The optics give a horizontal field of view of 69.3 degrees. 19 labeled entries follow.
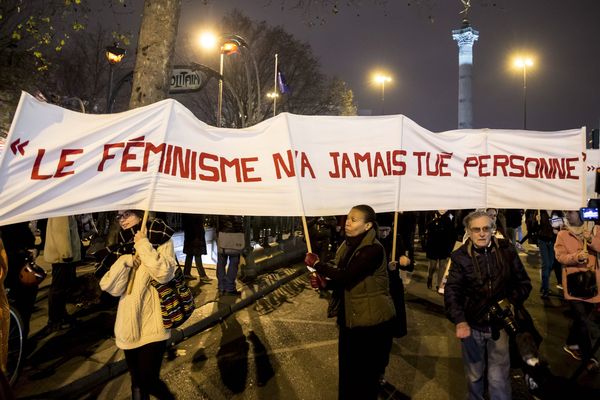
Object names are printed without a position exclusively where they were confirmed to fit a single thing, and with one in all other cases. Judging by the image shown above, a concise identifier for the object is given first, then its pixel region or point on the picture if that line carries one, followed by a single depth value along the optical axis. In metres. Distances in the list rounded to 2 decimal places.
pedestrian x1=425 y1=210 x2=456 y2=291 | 8.57
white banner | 3.04
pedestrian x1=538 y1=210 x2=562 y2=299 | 8.36
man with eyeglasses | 3.45
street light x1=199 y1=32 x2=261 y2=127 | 10.91
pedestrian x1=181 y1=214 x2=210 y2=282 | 8.68
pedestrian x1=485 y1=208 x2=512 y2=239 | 5.54
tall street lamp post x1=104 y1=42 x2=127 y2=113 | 12.76
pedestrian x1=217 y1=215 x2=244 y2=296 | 7.93
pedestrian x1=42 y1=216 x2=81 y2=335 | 5.52
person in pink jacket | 5.04
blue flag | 17.17
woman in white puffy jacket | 3.25
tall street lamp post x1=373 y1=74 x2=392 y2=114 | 36.47
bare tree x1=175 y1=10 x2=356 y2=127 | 27.45
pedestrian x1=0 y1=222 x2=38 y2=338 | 4.67
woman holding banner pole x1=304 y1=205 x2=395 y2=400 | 3.29
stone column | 54.19
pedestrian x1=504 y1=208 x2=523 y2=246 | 11.61
